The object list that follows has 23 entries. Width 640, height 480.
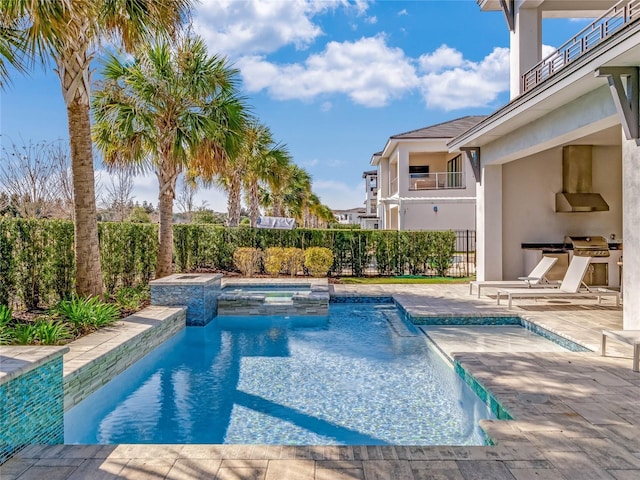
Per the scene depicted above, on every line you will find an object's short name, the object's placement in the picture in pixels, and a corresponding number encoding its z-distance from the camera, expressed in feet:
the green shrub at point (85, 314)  23.82
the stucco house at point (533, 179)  39.50
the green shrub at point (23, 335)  19.67
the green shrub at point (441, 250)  56.08
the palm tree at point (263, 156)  69.92
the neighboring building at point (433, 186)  86.79
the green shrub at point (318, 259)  53.62
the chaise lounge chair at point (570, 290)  33.06
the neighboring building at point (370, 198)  153.23
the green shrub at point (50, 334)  20.42
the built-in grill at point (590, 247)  43.24
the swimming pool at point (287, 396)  16.24
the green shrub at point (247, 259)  54.54
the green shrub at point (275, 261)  53.81
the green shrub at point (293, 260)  54.13
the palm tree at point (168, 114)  37.47
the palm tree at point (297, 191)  125.18
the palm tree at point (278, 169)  71.97
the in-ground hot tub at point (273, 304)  37.40
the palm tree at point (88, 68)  26.53
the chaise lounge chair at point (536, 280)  36.91
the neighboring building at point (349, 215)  273.83
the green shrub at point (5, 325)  20.09
